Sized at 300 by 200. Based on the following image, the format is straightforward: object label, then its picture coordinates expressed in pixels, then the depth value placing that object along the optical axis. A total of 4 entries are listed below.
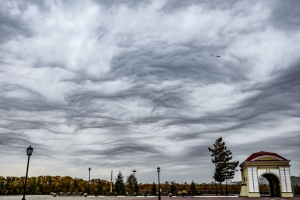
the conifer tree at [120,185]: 82.51
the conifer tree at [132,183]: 87.44
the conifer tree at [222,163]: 62.88
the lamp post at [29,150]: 23.45
